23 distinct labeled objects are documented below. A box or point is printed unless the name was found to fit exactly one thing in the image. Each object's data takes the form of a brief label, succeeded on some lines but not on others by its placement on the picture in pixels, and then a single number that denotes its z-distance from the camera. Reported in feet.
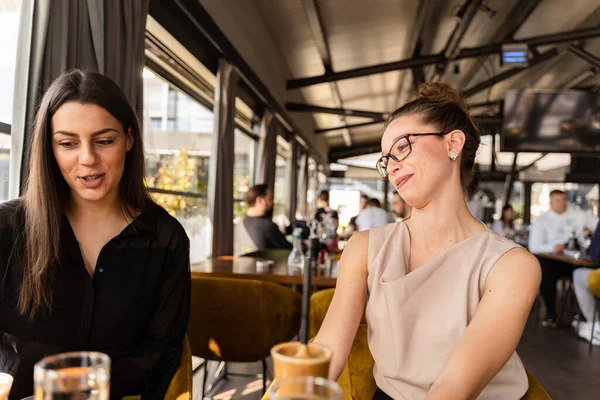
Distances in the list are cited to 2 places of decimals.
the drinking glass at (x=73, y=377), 1.92
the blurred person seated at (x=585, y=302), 17.40
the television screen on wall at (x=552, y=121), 25.54
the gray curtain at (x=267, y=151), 23.61
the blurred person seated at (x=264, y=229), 16.21
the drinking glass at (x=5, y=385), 2.87
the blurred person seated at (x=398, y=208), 27.08
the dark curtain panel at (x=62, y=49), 7.09
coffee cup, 2.21
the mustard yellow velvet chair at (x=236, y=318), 8.48
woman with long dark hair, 4.72
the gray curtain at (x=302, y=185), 41.29
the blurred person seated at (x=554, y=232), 20.62
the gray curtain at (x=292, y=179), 34.81
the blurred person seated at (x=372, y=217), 29.35
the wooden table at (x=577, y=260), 16.27
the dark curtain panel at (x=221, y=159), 16.25
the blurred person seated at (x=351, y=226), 30.52
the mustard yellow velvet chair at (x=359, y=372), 5.25
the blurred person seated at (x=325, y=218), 14.16
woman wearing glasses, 4.10
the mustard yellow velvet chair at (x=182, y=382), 4.87
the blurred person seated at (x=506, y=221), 30.17
